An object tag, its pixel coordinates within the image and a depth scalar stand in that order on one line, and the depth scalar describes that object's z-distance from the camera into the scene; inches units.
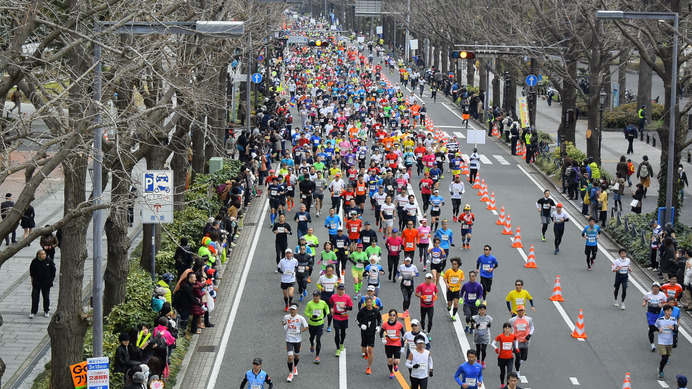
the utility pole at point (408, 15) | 3623.3
